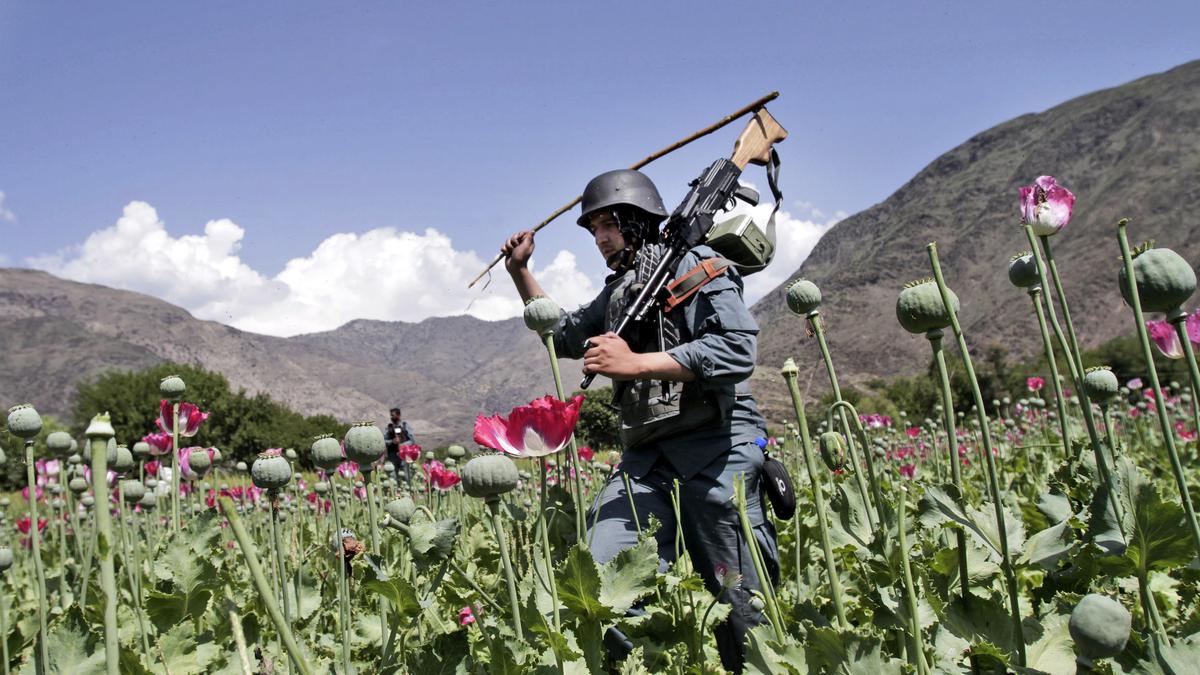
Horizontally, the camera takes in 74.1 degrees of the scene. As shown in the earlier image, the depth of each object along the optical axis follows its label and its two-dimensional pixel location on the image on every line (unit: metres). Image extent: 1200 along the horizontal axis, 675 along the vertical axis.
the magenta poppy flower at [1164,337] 1.51
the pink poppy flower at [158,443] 2.79
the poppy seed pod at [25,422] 1.55
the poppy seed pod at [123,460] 2.50
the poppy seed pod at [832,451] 1.19
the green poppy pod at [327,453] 1.67
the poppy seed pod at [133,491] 2.38
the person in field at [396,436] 7.93
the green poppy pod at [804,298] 1.69
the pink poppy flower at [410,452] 4.65
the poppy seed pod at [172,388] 2.03
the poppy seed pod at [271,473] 1.48
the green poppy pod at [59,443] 2.24
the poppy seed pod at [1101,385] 1.50
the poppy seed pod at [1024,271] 1.45
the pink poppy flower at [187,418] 2.31
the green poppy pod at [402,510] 1.55
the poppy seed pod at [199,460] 2.56
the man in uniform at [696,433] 2.14
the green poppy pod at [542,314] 1.80
